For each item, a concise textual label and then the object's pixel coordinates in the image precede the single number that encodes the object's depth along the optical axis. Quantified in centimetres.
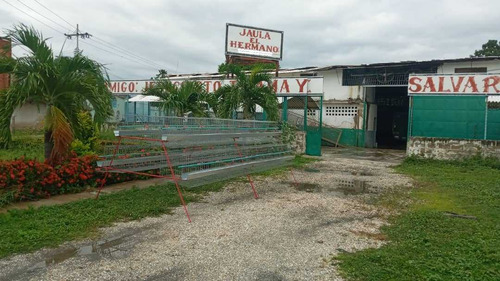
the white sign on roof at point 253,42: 1906
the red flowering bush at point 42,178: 661
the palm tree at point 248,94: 1269
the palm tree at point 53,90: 670
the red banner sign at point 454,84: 1401
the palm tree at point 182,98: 1320
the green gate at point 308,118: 1639
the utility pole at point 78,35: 3719
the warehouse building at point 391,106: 1661
